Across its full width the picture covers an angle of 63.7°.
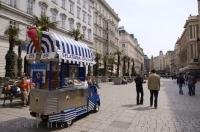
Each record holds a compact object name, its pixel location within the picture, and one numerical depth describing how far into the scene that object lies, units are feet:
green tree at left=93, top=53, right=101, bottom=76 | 98.75
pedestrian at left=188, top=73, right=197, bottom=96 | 43.07
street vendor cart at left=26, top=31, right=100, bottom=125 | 17.32
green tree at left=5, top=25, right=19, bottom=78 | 52.18
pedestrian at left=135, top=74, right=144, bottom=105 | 29.30
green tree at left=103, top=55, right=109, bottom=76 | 108.84
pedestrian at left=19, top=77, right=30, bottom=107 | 26.51
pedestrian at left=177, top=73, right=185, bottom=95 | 46.67
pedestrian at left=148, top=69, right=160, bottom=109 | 26.97
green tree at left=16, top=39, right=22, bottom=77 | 57.51
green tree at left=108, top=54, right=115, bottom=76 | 116.38
